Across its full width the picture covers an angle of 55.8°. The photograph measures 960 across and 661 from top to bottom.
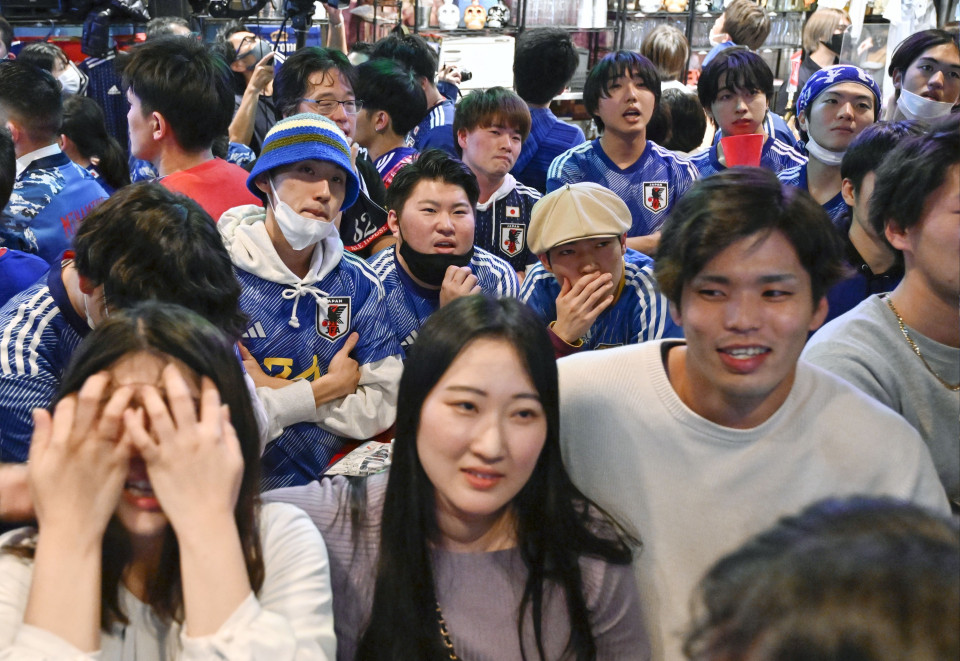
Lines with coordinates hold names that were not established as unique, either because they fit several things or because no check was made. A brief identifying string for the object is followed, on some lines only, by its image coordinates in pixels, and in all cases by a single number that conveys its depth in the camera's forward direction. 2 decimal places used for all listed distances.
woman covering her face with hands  1.16
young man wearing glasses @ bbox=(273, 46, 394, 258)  3.33
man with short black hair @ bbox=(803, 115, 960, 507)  1.66
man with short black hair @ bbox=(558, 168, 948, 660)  1.51
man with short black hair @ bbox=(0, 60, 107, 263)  2.83
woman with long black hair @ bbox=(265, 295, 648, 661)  1.43
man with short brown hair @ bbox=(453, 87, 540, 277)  3.44
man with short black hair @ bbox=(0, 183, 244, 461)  1.73
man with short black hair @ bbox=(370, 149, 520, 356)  2.72
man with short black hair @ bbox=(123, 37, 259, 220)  2.86
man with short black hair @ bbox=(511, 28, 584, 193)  4.19
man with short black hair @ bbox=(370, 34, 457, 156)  4.34
